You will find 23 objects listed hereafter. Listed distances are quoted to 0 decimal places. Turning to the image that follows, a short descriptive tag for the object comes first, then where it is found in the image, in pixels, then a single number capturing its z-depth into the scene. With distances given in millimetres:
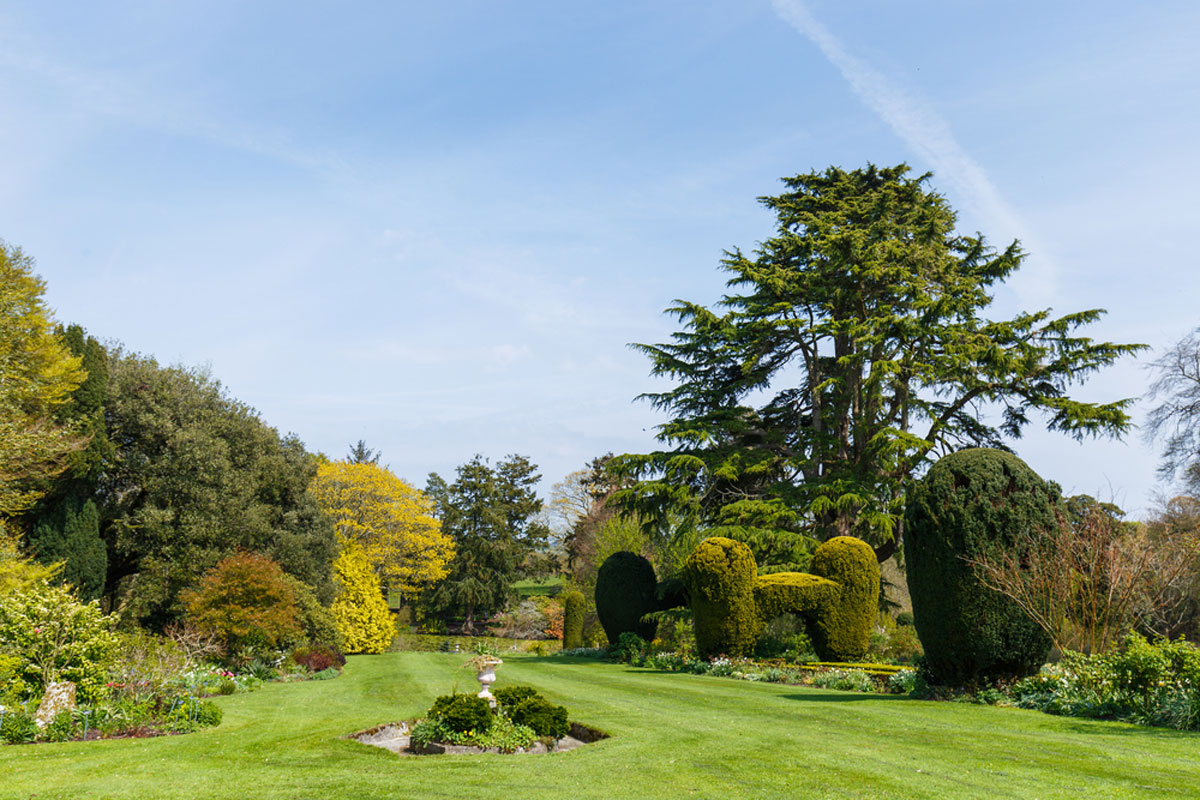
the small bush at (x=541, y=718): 9773
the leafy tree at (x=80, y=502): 23719
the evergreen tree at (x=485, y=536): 48750
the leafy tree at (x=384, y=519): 40531
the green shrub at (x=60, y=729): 10148
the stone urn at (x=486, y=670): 10305
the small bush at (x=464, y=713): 9445
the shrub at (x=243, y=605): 20177
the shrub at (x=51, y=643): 10992
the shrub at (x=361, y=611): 35562
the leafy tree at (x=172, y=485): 25953
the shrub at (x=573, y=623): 32781
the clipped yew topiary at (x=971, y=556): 12312
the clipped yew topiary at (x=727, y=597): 20328
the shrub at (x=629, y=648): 24859
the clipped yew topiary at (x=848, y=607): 19594
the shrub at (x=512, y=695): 10250
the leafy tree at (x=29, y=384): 19188
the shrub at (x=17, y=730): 9953
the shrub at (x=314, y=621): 27141
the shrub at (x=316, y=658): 23516
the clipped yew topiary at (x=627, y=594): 26641
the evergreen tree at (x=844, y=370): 23547
